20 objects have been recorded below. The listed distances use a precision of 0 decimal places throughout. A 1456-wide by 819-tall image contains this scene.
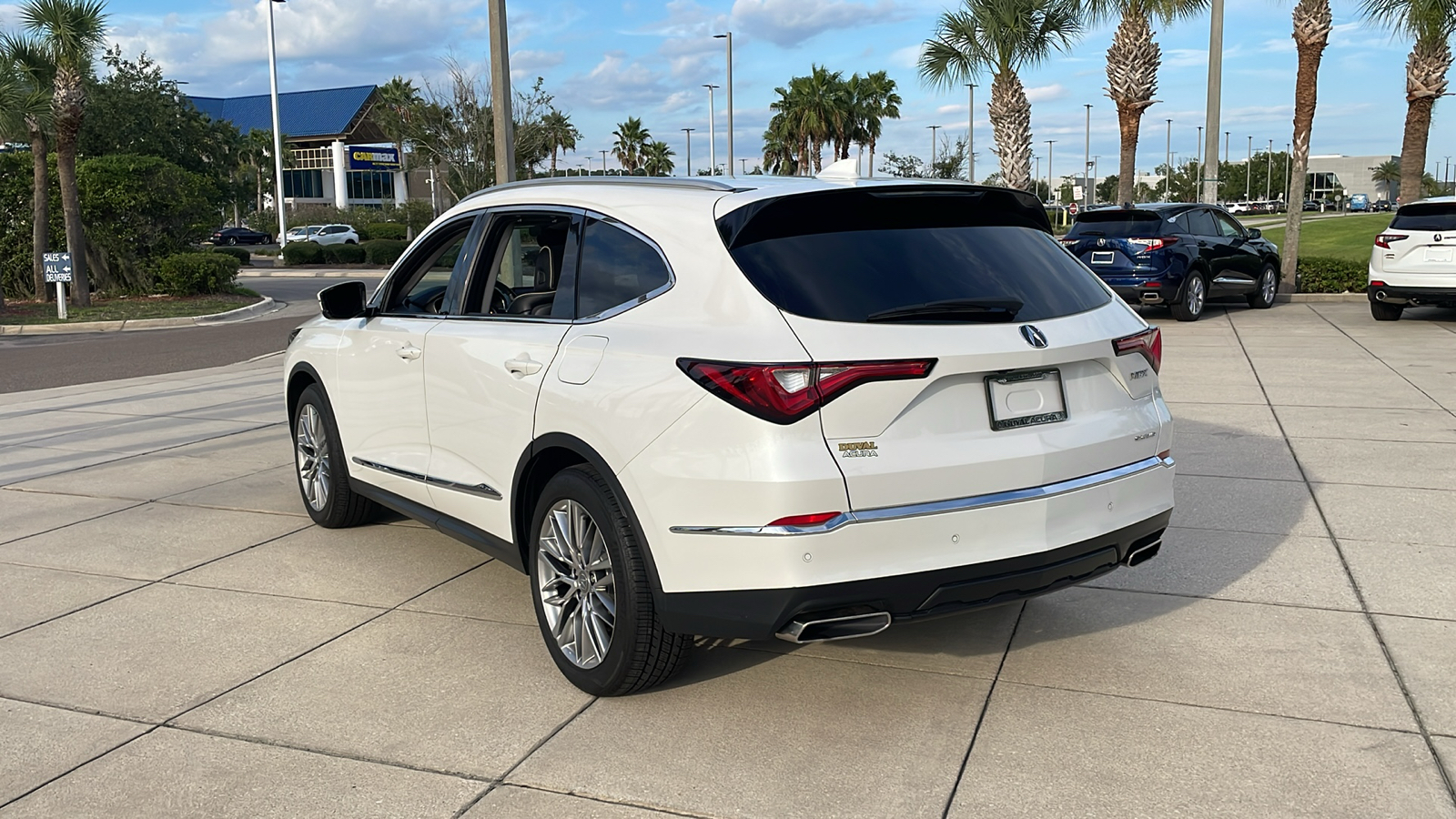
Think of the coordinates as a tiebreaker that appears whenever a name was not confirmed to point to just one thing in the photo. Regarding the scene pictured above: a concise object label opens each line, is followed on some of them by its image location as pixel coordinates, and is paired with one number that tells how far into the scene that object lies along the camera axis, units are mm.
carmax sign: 85562
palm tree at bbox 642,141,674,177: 97312
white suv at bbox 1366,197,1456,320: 15008
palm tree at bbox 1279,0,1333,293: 20812
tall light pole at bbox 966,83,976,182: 62012
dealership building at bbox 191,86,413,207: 88438
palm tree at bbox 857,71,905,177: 77000
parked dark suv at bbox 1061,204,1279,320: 16859
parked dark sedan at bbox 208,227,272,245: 69312
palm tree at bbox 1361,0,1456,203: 20672
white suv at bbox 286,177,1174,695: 3545
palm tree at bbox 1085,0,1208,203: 25266
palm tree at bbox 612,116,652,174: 95438
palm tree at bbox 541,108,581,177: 42094
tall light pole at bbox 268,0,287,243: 46625
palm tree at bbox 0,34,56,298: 23703
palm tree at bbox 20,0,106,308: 23594
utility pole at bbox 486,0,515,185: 12219
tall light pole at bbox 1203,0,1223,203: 20516
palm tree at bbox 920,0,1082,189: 28391
